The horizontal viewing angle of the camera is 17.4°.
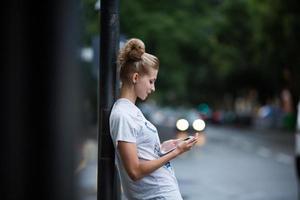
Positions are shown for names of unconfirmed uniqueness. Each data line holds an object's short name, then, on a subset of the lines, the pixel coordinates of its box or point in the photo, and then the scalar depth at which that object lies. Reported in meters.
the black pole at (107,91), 4.62
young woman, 4.16
